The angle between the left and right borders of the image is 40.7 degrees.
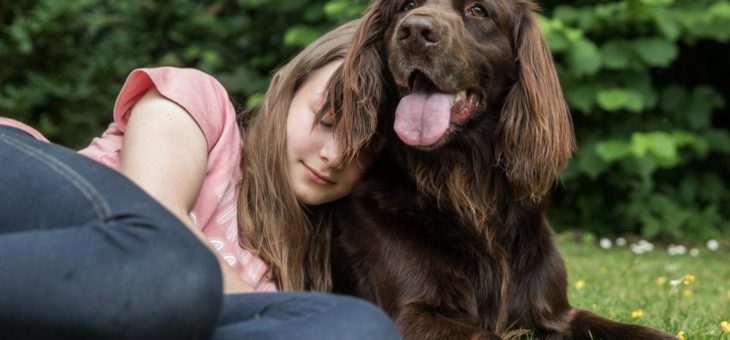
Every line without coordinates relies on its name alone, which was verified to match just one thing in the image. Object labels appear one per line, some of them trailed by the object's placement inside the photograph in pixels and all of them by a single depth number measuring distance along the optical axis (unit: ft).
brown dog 9.42
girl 6.14
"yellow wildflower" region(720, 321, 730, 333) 9.16
